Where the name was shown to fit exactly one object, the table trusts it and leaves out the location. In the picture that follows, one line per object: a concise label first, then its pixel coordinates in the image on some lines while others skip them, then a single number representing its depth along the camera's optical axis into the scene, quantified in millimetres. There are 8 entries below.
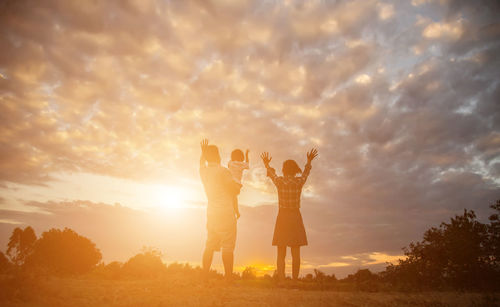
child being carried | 7281
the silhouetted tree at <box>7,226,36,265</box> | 20877
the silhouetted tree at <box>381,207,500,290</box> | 9445
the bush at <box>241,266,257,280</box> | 9698
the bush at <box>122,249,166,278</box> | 9703
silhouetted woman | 7996
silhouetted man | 6848
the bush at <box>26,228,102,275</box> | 18031
